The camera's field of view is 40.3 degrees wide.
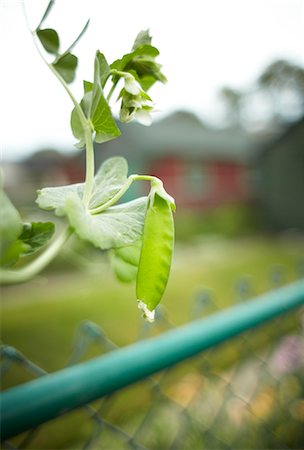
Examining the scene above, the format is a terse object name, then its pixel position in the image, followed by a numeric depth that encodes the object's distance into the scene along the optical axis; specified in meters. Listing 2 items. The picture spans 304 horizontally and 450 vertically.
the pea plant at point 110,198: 0.13
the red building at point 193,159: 8.70
